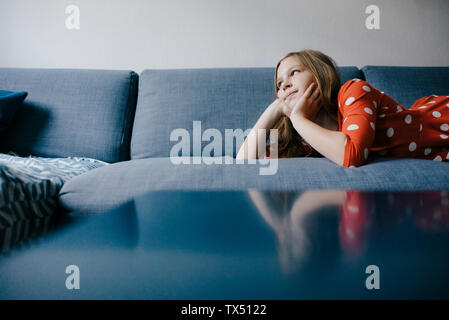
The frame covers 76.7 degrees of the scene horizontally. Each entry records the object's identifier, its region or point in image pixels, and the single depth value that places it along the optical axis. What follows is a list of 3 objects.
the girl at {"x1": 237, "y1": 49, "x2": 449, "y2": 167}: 0.87
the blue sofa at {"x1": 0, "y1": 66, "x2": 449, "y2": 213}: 1.27
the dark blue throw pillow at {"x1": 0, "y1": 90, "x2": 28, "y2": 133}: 1.18
